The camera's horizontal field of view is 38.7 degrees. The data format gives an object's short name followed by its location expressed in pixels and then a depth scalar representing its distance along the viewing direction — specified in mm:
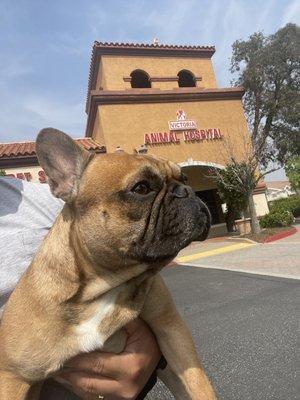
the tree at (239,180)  17750
